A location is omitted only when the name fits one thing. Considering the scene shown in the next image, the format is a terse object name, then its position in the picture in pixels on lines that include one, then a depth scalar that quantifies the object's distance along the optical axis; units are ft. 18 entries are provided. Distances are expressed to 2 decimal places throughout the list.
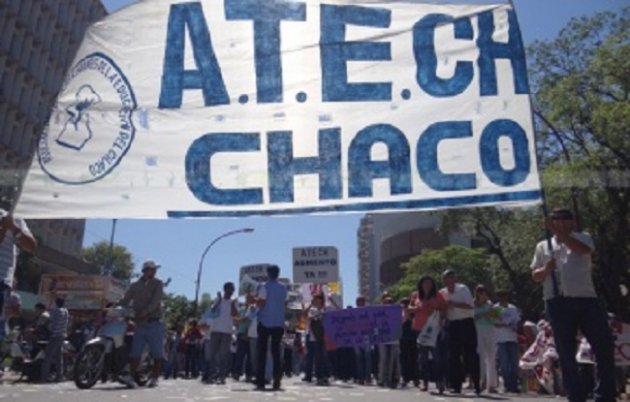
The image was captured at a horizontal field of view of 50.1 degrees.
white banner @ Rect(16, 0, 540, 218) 16.49
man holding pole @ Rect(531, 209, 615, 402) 17.29
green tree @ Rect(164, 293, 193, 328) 229.72
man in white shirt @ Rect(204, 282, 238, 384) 40.50
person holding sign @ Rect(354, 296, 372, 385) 43.09
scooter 32.91
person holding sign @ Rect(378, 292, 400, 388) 38.86
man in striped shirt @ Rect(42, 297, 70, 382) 42.73
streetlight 132.05
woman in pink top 30.78
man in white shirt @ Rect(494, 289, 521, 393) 38.42
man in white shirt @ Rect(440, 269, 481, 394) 29.53
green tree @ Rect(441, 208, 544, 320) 88.94
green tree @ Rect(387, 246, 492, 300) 201.26
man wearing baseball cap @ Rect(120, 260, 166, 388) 30.30
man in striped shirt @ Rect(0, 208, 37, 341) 17.11
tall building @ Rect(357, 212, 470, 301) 302.86
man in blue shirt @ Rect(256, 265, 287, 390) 30.99
